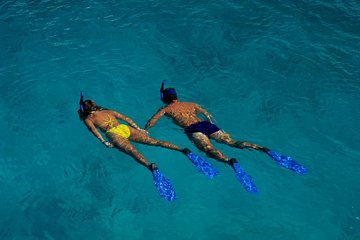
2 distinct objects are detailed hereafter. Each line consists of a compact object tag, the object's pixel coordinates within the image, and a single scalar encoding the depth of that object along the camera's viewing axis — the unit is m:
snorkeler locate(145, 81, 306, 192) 11.31
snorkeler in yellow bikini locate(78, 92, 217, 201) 11.16
